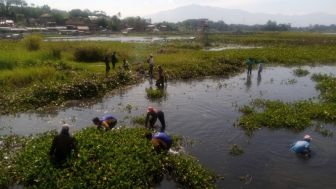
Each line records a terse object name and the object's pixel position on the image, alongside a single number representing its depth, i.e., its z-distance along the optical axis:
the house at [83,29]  135.31
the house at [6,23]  119.96
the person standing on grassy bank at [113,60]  32.39
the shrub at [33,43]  42.92
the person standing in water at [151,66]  29.83
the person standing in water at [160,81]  27.17
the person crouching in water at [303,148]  14.59
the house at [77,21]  152.77
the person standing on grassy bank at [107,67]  29.39
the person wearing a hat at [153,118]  16.85
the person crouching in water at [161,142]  13.61
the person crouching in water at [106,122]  15.30
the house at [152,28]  176.85
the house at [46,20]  151.25
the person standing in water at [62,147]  11.59
